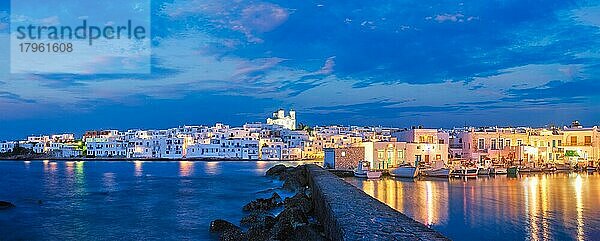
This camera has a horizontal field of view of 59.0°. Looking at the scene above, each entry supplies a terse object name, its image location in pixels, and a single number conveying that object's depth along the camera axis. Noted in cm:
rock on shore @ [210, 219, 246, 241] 1156
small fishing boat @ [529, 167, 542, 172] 4141
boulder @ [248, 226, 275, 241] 1072
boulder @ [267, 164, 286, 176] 4387
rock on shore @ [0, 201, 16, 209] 2242
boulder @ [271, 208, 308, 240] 1038
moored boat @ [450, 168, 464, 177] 3583
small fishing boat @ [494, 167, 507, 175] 3825
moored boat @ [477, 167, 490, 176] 3716
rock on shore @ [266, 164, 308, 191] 2764
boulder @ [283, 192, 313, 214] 1564
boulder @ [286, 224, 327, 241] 922
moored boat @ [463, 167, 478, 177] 3575
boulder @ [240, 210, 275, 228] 1268
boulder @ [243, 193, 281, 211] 1869
